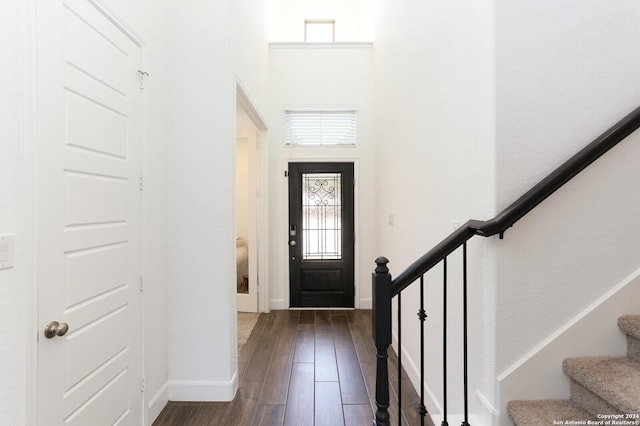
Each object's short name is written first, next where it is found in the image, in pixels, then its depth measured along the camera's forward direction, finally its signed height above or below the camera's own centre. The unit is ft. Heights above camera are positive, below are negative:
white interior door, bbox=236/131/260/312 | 13.05 -0.85
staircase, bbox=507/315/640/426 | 3.62 -2.28
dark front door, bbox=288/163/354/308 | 13.76 -1.04
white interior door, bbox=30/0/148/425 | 3.73 +0.25
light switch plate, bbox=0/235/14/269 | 3.47 -0.46
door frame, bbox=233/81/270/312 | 13.03 -0.06
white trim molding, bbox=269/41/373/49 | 13.67 +7.62
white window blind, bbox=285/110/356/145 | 13.87 +3.91
